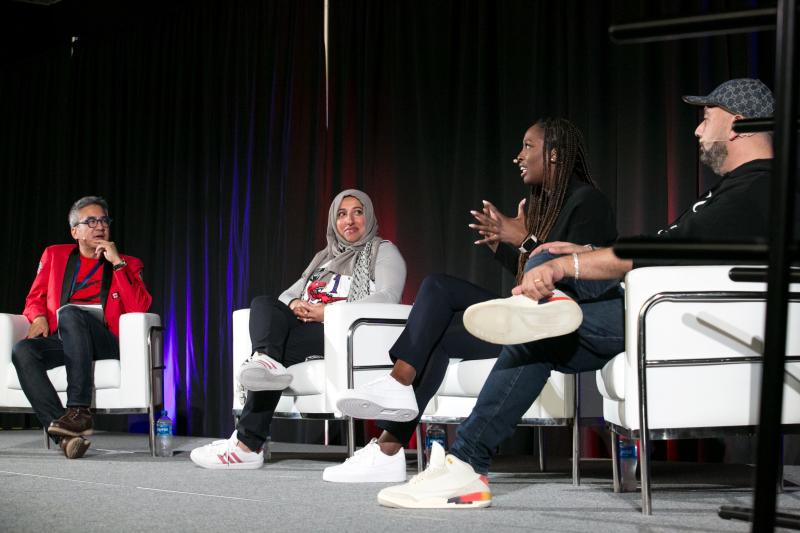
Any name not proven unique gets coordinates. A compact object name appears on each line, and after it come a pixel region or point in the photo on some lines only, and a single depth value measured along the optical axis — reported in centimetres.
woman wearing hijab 325
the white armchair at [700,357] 208
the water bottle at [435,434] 376
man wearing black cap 207
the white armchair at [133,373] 399
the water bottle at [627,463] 261
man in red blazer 388
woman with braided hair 248
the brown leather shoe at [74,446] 373
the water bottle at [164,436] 409
